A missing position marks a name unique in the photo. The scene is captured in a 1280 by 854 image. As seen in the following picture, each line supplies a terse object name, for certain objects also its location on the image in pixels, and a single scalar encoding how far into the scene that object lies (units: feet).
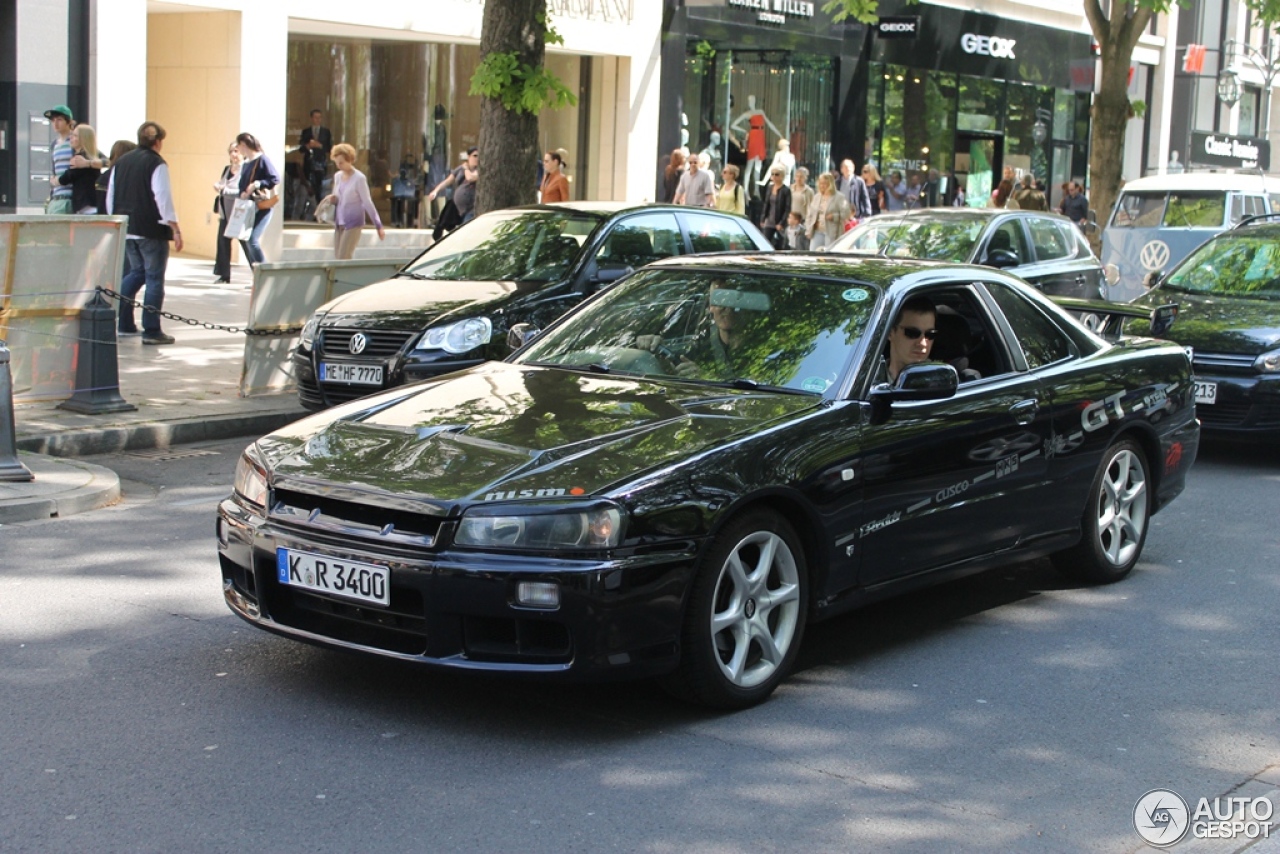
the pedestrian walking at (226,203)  62.18
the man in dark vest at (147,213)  47.01
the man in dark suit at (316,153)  81.56
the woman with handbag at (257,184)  59.21
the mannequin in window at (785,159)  84.64
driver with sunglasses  21.18
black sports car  16.17
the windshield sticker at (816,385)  19.58
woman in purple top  58.29
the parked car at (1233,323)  35.70
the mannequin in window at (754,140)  96.78
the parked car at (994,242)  46.83
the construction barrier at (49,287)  35.88
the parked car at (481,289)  35.24
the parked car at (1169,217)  64.49
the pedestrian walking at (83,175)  50.16
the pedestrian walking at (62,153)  50.06
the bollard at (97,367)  35.35
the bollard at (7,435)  28.12
